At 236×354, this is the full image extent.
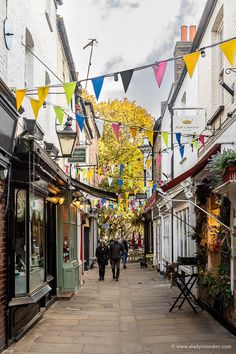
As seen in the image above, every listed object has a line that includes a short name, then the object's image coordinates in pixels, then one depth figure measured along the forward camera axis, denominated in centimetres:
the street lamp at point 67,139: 1238
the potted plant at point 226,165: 787
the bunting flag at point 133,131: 1061
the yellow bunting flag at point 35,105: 805
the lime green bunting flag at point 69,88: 728
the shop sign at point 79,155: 1673
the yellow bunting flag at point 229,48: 664
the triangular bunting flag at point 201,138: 1247
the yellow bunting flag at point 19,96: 736
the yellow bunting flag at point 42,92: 735
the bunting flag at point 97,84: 737
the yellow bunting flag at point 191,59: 683
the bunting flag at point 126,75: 714
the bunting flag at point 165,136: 1162
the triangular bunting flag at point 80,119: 1024
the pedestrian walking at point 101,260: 2175
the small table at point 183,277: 1184
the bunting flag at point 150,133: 1077
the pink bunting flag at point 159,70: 721
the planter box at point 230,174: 779
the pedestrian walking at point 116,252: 2130
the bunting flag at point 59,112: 873
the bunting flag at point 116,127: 1142
